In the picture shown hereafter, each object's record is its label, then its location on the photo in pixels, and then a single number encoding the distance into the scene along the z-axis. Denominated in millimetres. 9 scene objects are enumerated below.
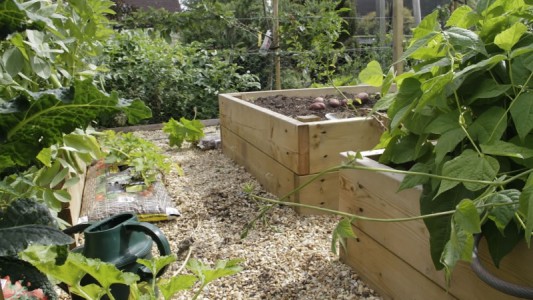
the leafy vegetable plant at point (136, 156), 2830
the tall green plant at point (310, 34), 5324
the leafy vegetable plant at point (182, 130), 4059
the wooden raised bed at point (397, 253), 1199
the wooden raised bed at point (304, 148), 2471
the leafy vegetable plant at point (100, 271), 793
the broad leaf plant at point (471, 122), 937
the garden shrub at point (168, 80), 5785
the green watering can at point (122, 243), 1336
